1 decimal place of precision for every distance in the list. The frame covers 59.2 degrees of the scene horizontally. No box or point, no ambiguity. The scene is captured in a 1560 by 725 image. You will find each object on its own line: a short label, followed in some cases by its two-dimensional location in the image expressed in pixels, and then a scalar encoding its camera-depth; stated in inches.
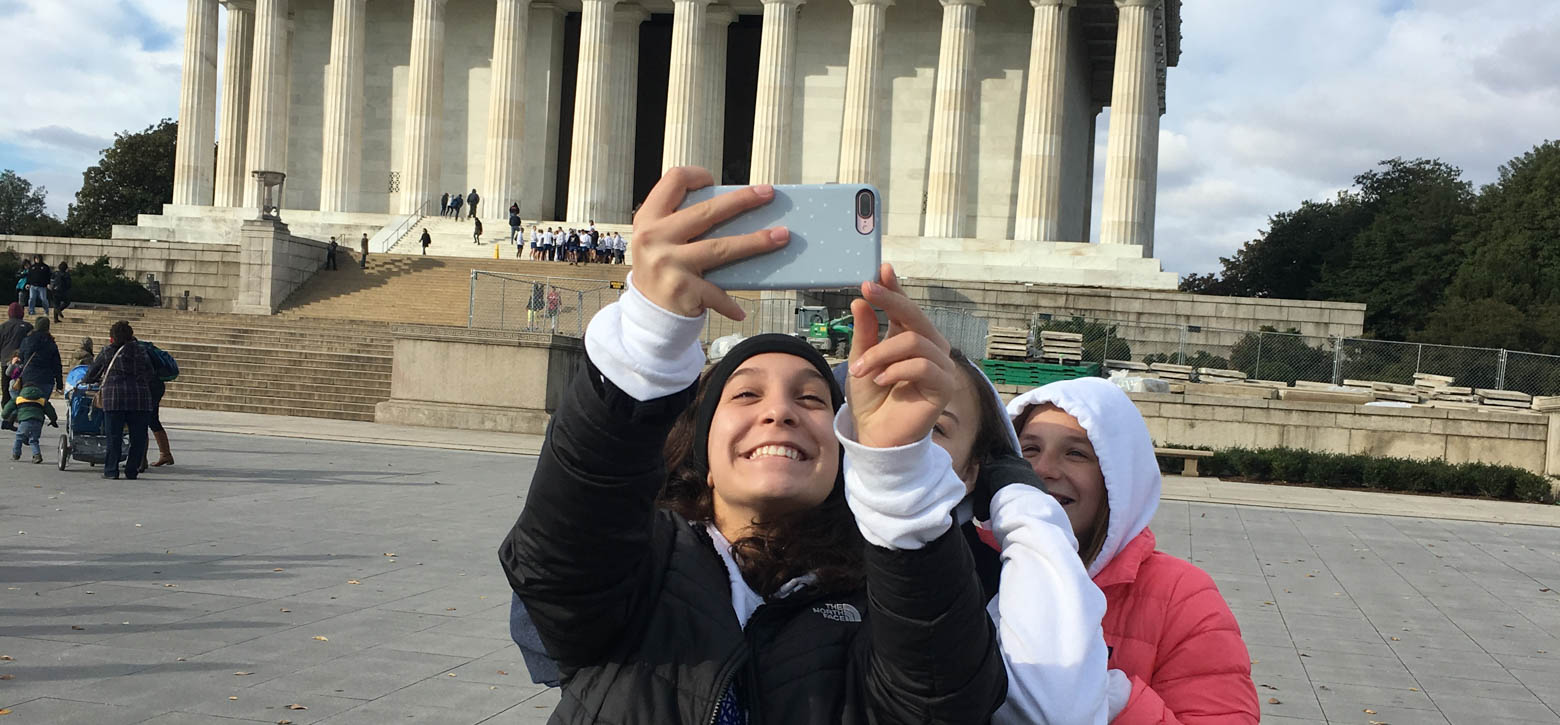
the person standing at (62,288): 1451.8
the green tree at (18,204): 4451.3
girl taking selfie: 92.7
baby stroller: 615.8
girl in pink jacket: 133.6
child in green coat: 655.1
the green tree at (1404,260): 2618.1
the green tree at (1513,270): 2075.5
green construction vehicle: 1355.8
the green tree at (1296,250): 2972.4
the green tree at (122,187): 3240.7
